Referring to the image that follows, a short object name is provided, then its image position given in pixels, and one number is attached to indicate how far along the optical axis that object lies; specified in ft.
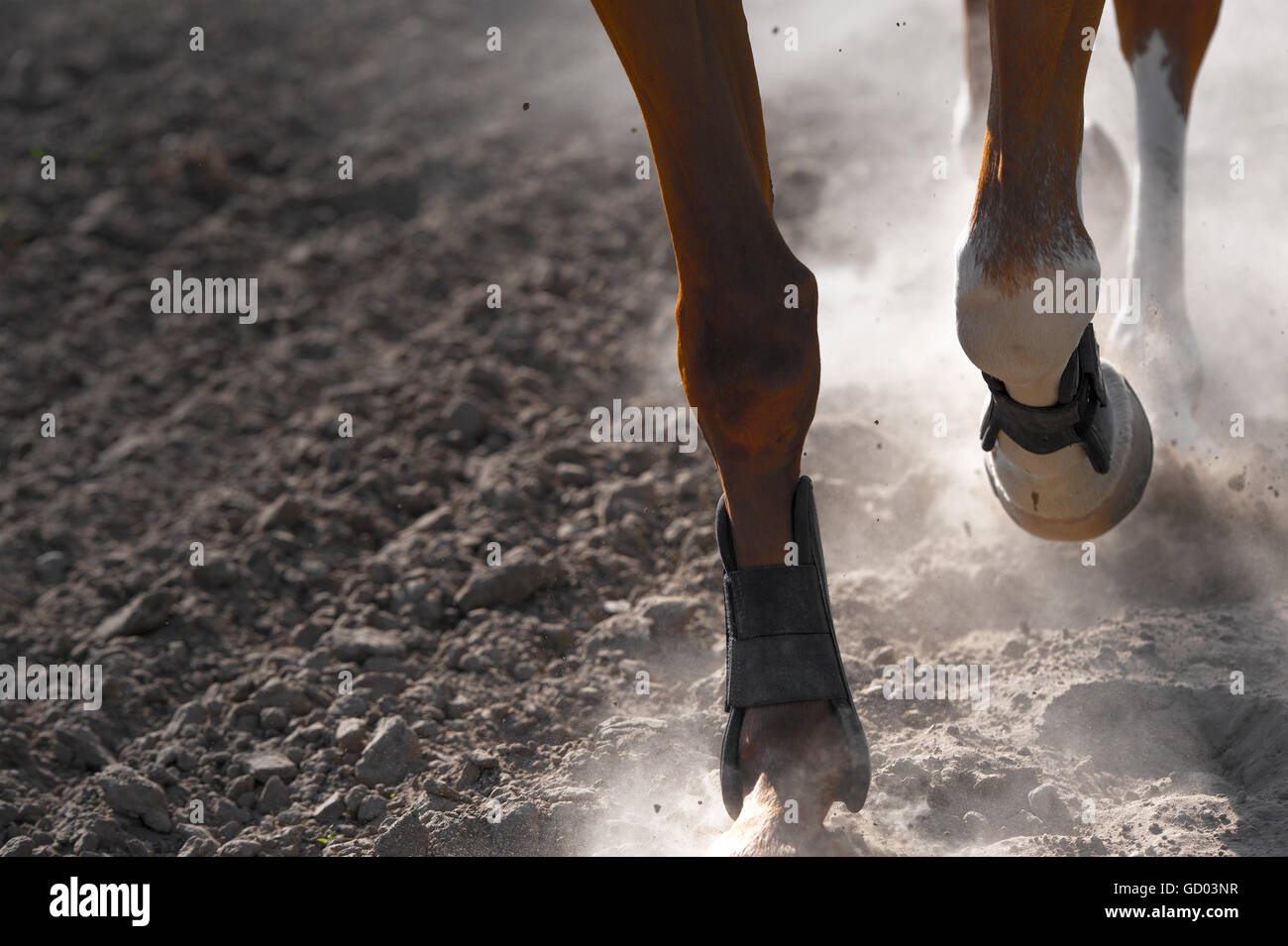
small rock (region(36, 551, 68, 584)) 11.39
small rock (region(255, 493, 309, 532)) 11.43
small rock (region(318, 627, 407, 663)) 9.77
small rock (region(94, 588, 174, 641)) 10.34
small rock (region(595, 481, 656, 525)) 11.24
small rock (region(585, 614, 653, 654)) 9.65
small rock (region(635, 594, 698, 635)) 9.78
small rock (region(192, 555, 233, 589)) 10.79
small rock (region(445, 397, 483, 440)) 12.59
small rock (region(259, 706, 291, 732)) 9.20
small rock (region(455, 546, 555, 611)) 10.24
